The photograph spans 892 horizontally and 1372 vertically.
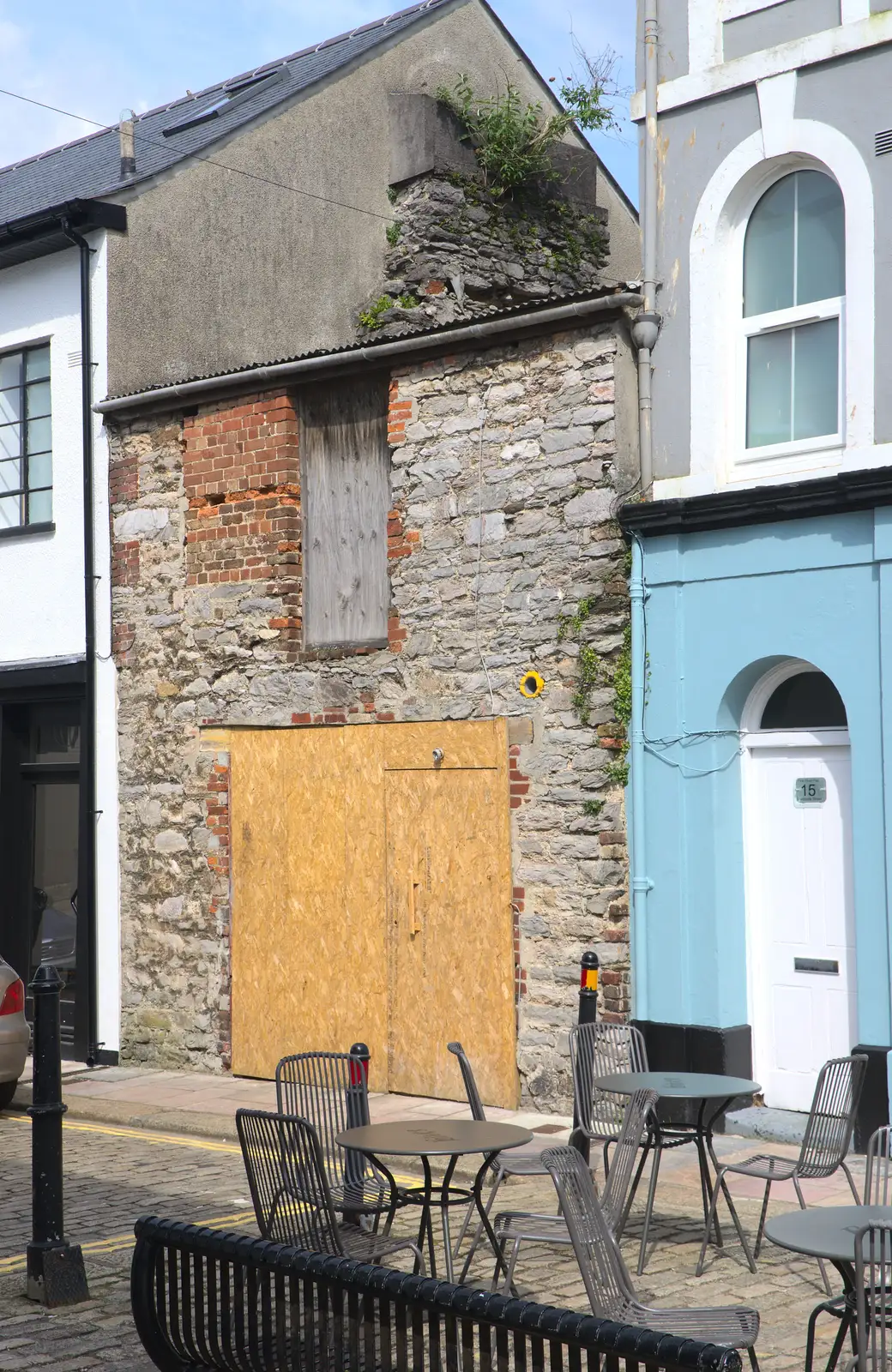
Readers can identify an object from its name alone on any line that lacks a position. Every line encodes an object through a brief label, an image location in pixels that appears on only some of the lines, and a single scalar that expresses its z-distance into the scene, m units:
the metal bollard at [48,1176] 6.41
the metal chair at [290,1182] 5.42
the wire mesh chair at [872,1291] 4.26
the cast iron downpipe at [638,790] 9.65
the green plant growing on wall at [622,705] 9.78
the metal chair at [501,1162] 6.78
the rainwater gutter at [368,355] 9.78
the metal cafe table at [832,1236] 4.56
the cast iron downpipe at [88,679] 12.91
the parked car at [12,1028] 10.70
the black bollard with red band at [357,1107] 6.50
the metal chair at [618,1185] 5.86
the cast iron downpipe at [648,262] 9.80
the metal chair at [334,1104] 6.51
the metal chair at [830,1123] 6.50
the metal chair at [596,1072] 7.40
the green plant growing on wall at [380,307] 14.56
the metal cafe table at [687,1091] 6.93
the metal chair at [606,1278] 4.68
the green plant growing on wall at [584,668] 9.91
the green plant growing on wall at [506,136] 15.43
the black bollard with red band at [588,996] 7.58
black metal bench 3.63
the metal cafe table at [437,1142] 5.96
